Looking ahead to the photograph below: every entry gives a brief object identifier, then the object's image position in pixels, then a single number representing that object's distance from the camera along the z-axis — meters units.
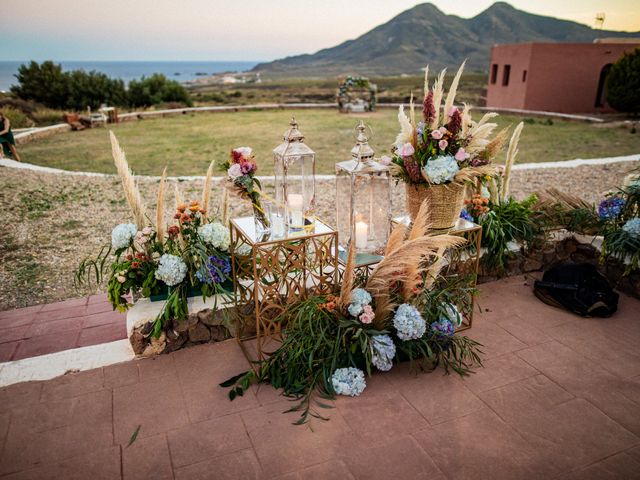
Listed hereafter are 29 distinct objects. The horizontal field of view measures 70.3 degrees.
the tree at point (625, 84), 15.57
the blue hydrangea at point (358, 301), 2.62
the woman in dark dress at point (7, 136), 9.39
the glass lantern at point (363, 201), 2.84
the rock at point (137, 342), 2.92
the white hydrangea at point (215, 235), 3.01
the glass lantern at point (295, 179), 2.69
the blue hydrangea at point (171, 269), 2.89
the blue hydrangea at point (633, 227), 3.60
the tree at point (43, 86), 20.25
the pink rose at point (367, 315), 2.60
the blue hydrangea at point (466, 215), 3.62
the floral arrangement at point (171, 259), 2.92
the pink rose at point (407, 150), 2.92
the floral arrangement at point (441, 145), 2.84
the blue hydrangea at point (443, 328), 2.81
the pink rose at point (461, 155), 2.87
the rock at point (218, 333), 3.17
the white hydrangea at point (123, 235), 2.96
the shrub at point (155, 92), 21.66
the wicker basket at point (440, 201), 3.01
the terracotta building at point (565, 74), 18.59
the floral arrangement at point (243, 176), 2.65
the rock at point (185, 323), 3.04
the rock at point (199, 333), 3.10
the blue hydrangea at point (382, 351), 2.65
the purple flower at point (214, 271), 2.95
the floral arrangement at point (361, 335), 2.57
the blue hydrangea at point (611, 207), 3.85
